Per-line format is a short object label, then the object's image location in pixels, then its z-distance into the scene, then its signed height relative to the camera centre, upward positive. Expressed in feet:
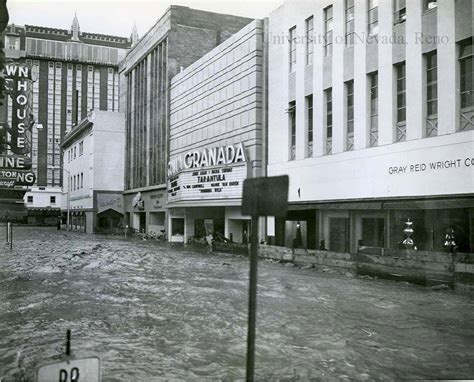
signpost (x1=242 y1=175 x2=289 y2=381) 14.84 +0.03
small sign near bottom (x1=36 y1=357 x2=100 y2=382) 14.21 -4.70
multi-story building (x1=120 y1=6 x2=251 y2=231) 140.56 +37.01
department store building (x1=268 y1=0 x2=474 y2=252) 56.18 +11.89
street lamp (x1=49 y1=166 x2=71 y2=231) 208.32 +13.19
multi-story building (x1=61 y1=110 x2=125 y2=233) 186.91 +13.24
